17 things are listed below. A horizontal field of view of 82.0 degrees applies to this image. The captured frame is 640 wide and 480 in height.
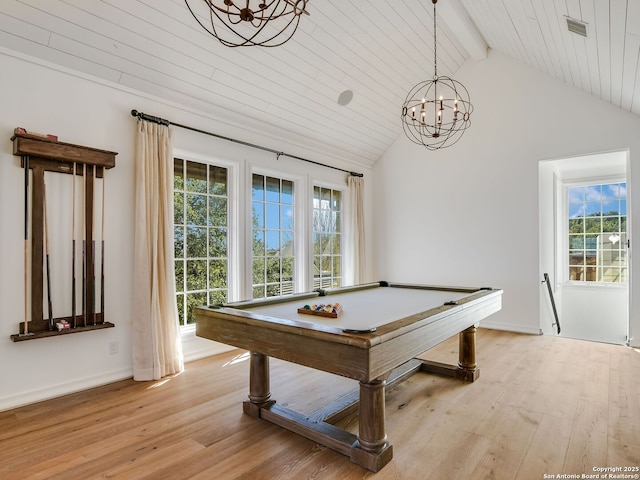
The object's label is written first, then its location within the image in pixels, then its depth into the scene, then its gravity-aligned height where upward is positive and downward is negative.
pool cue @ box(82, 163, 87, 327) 3.01 -0.07
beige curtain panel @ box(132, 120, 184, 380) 3.28 -0.22
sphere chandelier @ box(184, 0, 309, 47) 3.03 +1.90
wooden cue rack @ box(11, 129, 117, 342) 2.73 +0.24
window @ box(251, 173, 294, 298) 4.57 +0.03
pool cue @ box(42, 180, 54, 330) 2.81 -0.11
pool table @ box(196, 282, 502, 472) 1.75 -0.55
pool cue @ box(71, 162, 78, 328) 2.94 -0.10
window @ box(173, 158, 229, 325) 3.83 +0.04
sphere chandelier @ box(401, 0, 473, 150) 5.40 +1.94
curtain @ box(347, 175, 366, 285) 5.86 +0.09
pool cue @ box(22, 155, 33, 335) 2.73 -0.03
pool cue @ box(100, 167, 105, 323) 3.10 -0.22
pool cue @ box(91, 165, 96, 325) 3.05 -0.07
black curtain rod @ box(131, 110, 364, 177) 3.34 +1.11
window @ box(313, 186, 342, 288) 5.47 +0.01
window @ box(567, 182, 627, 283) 5.45 +0.05
